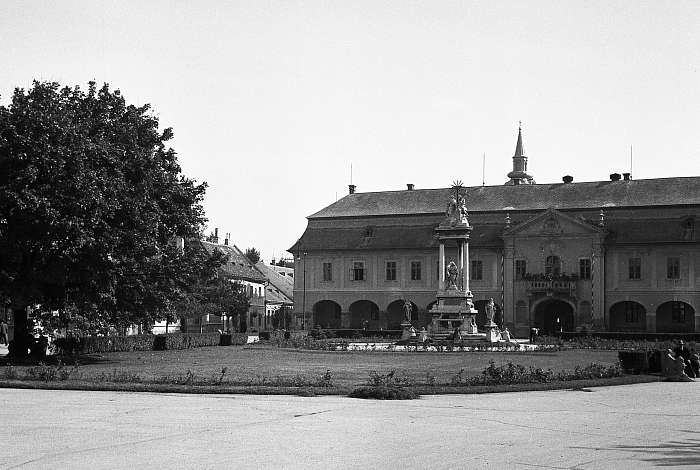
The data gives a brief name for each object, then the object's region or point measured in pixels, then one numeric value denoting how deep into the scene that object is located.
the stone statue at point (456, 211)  59.00
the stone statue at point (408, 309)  60.72
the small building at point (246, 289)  85.75
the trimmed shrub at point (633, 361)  28.92
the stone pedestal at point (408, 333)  56.33
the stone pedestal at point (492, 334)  52.91
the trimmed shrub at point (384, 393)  21.09
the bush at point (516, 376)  24.67
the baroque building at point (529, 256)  71.06
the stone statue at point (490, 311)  54.91
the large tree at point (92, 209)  31.75
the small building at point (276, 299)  99.32
